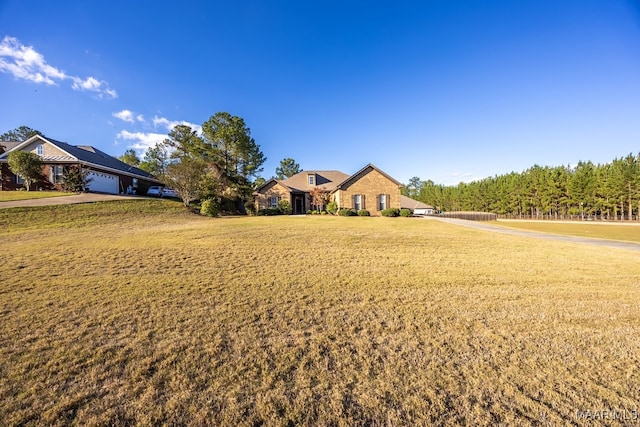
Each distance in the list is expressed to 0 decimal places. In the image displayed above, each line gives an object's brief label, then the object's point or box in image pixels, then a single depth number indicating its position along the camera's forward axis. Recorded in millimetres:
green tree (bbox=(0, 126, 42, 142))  58281
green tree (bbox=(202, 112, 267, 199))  31625
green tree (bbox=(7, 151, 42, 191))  24547
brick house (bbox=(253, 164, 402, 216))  30594
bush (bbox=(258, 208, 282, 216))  30344
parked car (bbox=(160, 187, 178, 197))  36281
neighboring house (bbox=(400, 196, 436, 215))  58681
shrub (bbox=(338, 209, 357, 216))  28473
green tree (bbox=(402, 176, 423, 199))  109900
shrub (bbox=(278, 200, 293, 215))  30812
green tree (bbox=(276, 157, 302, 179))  67625
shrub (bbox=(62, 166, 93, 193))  26703
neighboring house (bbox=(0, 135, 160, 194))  27141
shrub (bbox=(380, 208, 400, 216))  28297
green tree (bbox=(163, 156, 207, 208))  25797
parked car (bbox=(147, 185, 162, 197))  35744
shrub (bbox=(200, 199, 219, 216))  25156
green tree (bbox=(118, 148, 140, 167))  57719
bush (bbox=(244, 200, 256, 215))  32697
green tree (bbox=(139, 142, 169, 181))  52250
